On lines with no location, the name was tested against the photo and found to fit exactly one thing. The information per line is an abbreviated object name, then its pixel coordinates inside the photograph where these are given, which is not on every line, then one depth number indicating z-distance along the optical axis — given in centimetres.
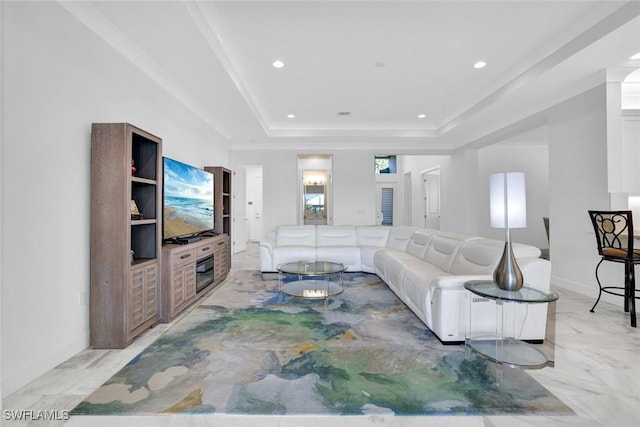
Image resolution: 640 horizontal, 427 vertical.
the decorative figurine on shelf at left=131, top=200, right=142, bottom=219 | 279
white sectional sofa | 249
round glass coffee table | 358
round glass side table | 211
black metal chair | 287
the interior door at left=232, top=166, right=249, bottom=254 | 730
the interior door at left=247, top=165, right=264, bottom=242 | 1009
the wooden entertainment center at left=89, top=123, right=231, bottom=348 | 244
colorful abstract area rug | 172
